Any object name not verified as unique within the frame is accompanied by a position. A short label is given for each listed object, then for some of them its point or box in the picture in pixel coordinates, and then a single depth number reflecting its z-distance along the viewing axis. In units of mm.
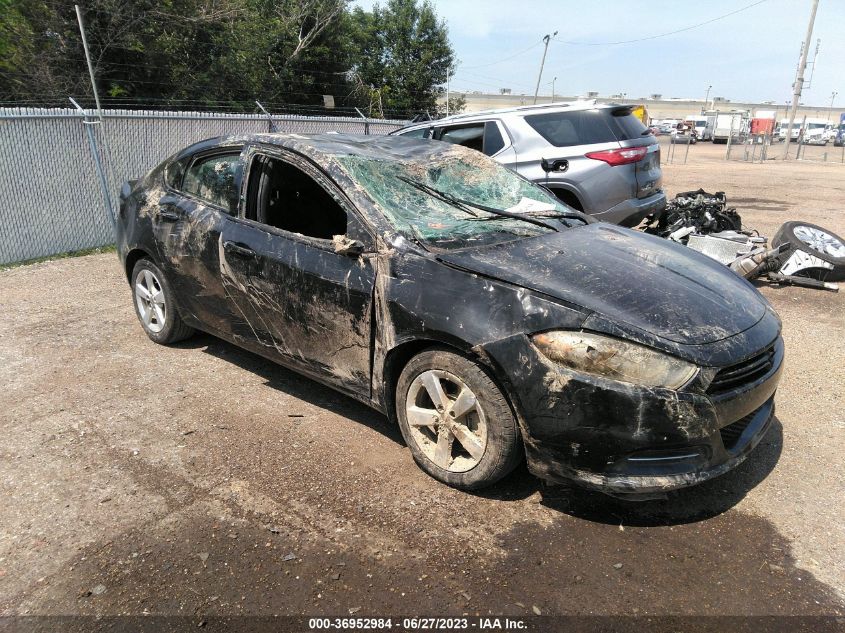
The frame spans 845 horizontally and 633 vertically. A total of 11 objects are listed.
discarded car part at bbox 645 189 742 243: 7598
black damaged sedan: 2607
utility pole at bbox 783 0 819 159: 32688
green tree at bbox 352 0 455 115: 29953
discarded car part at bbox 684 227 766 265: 6559
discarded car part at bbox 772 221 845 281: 6594
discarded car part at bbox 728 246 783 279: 6176
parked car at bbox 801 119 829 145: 55188
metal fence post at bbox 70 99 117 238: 8485
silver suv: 6594
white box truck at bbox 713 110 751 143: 36131
